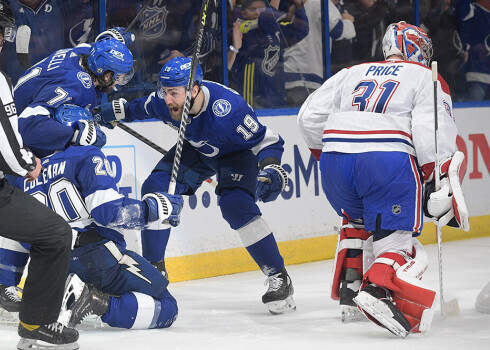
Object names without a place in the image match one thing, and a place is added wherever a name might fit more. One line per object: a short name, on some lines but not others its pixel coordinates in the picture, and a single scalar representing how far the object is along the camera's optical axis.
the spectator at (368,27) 13.09
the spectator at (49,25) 9.97
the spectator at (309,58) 12.38
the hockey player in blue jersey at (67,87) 7.70
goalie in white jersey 7.22
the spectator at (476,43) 14.39
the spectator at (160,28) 10.78
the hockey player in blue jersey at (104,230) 7.21
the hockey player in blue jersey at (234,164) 8.55
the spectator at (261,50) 11.85
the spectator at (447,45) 14.03
